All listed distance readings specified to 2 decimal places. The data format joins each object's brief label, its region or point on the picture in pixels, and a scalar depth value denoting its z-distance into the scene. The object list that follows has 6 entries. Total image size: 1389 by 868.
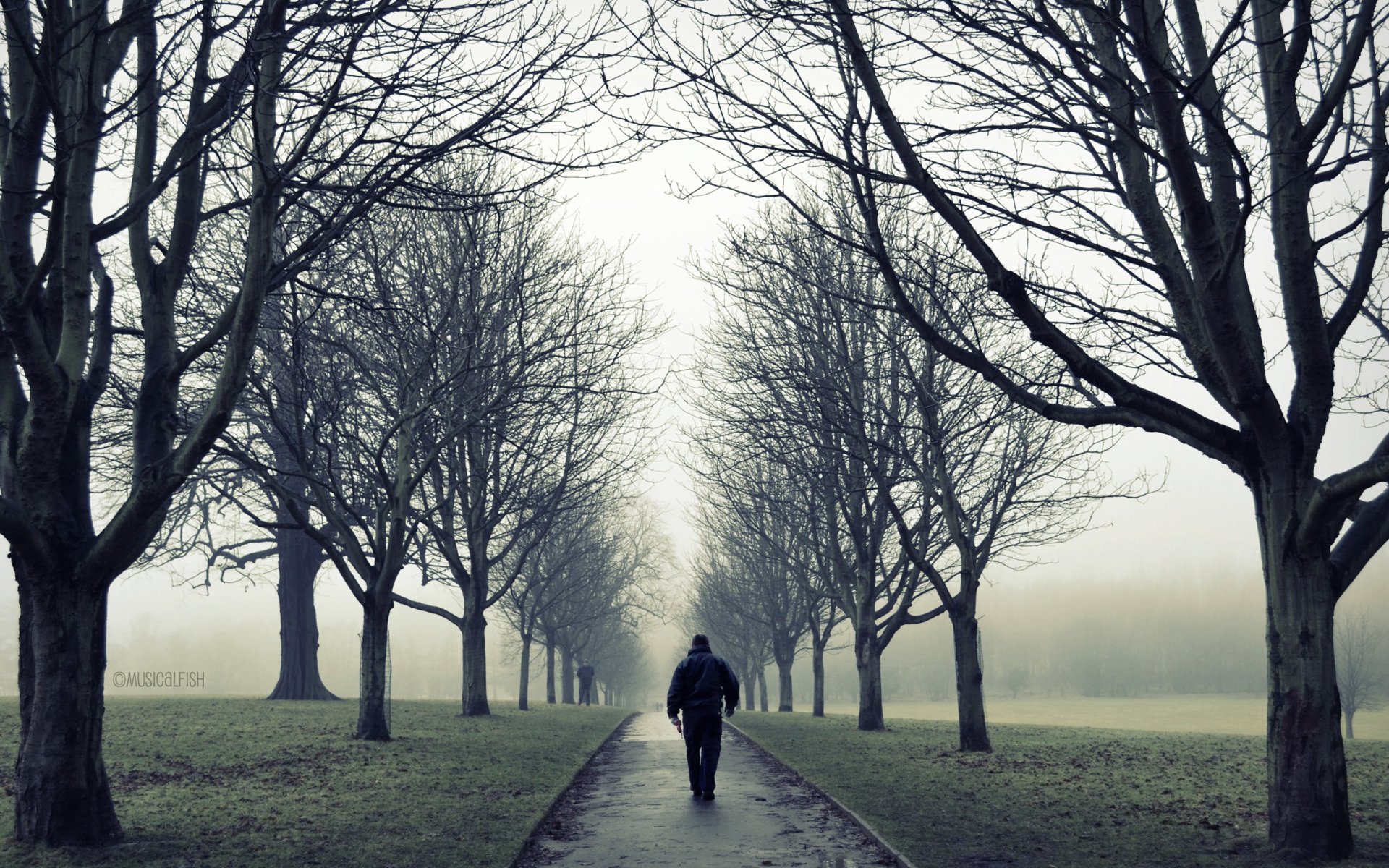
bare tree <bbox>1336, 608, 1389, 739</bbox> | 54.53
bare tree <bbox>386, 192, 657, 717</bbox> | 17.38
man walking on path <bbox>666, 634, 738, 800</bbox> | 11.02
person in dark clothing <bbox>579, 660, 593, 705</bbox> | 37.66
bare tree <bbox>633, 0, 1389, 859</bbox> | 7.02
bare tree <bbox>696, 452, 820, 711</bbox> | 27.14
